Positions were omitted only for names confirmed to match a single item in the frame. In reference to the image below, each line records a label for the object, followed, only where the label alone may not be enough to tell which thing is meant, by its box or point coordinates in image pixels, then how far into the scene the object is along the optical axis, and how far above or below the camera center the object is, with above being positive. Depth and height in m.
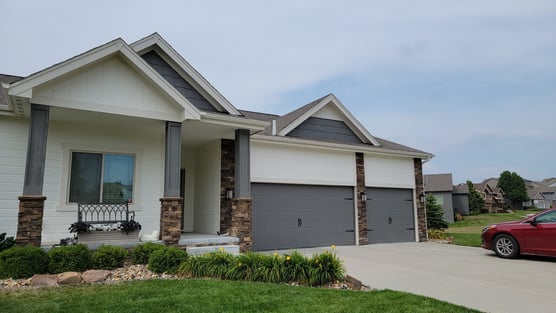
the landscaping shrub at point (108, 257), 6.45 -1.02
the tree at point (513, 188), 46.62 +1.69
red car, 8.46 -0.93
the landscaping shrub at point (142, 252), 6.92 -0.99
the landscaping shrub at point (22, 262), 5.76 -0.98
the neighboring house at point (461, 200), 32.83 +0.07
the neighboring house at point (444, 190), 29.78 +0.97
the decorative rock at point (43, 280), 5.50 -1.23
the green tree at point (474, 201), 35.25 -0.03
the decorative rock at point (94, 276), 5.76 -1.22
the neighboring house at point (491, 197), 40.40 +0.43
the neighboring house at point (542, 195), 57.25 +0.86
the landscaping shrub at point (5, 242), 6.80 -0.75
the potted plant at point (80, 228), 7.21 -0.50
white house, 7.44 +1.23
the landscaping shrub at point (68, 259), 6.12 -0.99
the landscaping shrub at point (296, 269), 6.07 -1.20
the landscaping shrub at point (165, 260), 6.44 -1.08
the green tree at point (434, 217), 16.98 -0.79
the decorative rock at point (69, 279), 5.59 -1.22
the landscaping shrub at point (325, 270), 6.00 -1.22
